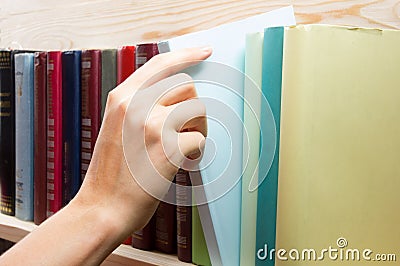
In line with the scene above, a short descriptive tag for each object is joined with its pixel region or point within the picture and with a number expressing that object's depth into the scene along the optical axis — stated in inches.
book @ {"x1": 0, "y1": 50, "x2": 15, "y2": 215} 40.6
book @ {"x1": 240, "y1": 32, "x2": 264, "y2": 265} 31.3
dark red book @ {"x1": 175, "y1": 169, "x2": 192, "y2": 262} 33.7
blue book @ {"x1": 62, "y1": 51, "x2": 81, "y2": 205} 37.8
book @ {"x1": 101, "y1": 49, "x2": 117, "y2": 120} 36.6
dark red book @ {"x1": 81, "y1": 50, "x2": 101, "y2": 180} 37.1
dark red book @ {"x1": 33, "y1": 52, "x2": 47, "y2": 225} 39.1
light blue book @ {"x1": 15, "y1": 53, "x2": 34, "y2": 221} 39.8
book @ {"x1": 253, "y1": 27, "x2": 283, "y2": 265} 30.9
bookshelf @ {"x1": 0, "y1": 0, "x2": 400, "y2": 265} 35.1
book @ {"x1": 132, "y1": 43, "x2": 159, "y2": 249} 34.8
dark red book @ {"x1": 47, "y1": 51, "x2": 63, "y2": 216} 38.5
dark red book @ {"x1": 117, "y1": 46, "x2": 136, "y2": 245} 35.8
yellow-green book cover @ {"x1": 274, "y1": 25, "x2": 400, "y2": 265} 30.1
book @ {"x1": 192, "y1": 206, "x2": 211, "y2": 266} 33.5
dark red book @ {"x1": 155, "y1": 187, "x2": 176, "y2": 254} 34.7
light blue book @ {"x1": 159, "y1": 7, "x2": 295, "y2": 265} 31.4
